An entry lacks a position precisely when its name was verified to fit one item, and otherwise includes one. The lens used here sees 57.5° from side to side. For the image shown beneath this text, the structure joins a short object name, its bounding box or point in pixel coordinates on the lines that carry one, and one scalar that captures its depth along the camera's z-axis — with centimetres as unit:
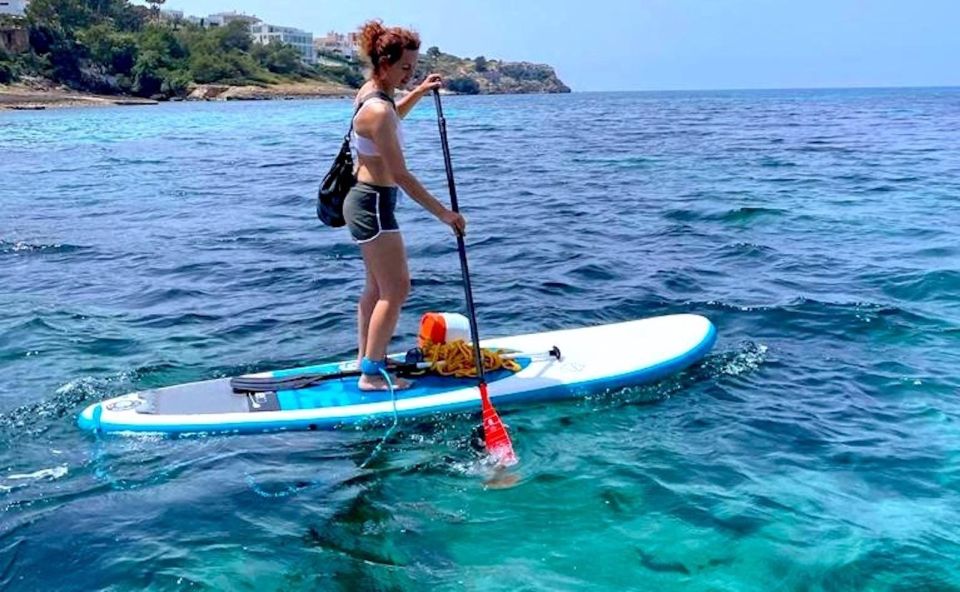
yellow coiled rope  675
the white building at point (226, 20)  19312
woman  548
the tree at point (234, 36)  13338
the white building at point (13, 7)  12244
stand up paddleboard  612
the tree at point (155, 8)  14816
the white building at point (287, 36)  17788
